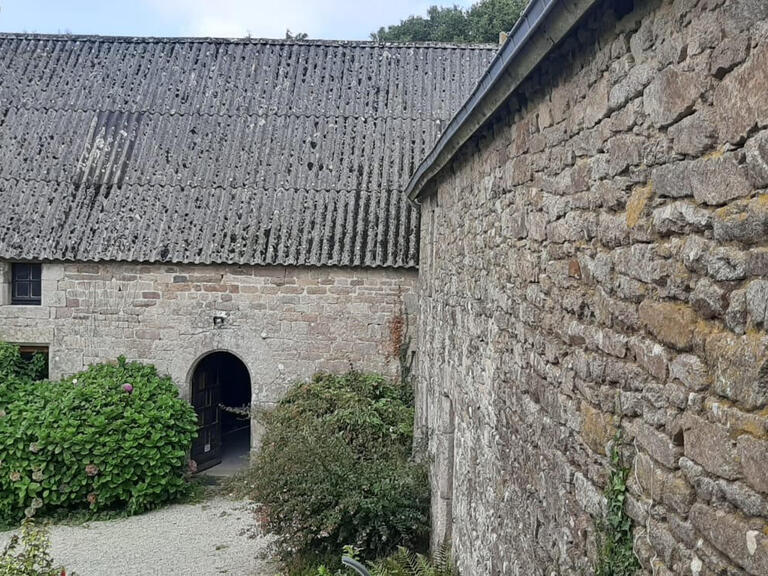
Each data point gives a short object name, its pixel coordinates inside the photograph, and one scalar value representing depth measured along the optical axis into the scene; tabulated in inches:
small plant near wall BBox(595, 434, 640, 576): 99.7
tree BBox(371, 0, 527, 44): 1202.0
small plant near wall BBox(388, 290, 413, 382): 484.4
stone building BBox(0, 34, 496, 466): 487.5
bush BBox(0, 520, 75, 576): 246.2
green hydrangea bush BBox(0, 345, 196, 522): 438.6
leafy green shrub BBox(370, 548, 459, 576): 242.7
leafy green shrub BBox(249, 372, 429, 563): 318.7
